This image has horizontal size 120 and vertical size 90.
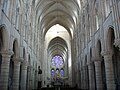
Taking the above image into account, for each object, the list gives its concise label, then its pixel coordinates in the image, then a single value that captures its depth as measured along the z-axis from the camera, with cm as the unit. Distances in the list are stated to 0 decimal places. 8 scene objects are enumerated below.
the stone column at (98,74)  1197
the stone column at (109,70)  967
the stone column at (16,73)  1201
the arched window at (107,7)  1028
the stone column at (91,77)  1397
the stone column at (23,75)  1428
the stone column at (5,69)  957
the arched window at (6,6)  1001
